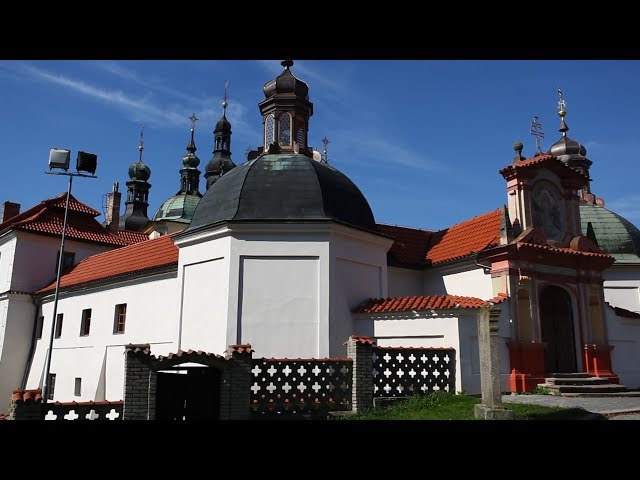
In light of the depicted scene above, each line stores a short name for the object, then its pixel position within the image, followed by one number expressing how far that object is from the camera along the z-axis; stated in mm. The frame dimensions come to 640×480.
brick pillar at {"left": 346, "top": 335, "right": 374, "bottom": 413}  12008
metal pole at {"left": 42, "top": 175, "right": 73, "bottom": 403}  21214
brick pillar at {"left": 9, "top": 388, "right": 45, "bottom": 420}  9284
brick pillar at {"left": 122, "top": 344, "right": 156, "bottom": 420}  10023
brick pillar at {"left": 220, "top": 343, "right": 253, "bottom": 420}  10758
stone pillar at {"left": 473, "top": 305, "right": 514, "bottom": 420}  10680
